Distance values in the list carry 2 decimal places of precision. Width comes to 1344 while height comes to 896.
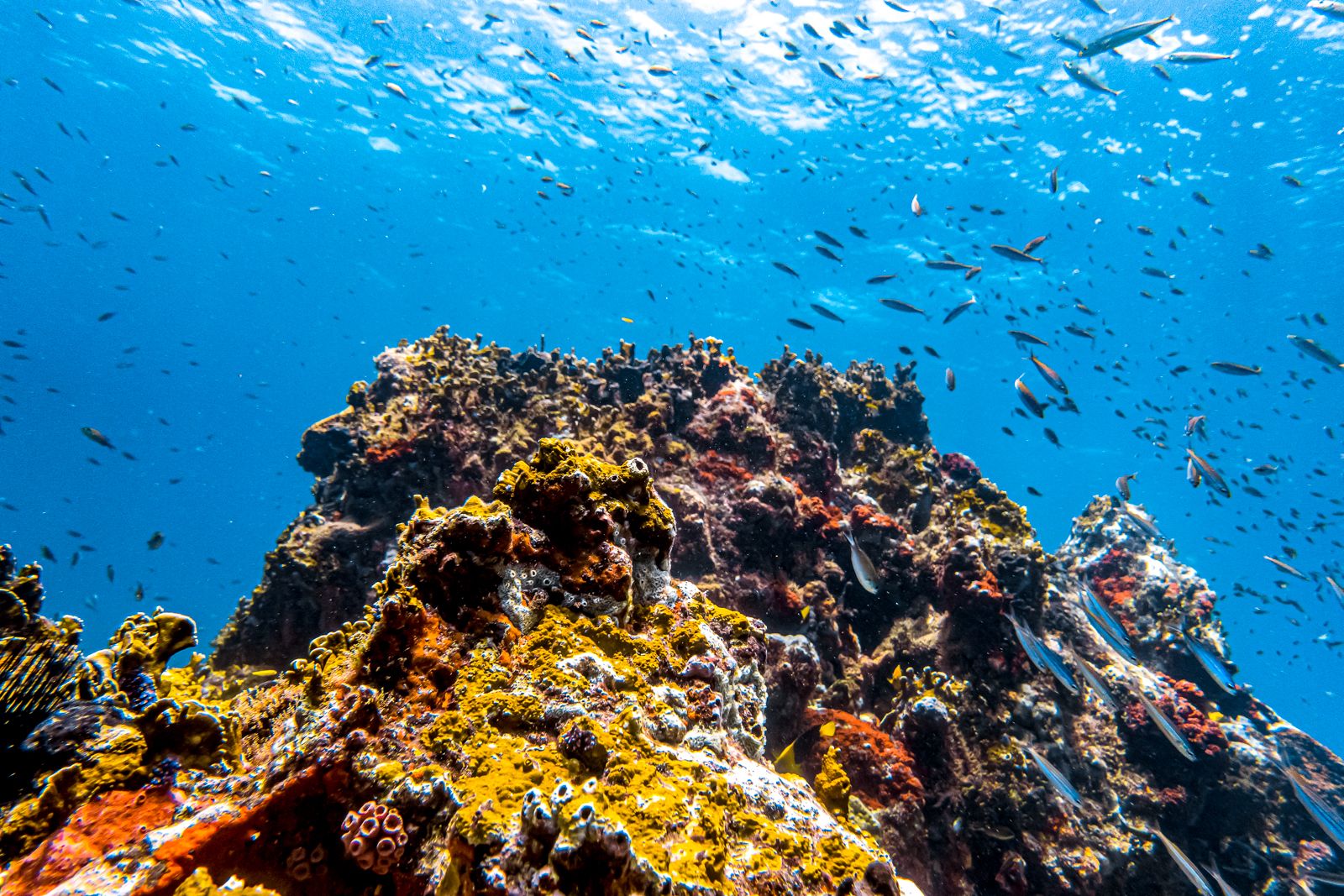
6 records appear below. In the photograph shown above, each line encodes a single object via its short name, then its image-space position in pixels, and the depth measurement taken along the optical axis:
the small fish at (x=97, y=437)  12.05
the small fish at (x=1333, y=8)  11.53
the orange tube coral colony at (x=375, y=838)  1.81
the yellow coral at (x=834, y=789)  3.03
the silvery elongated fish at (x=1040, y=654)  5.62
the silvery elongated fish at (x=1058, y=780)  5.28
